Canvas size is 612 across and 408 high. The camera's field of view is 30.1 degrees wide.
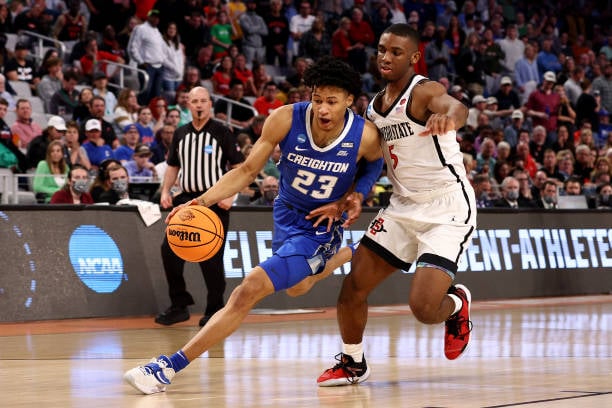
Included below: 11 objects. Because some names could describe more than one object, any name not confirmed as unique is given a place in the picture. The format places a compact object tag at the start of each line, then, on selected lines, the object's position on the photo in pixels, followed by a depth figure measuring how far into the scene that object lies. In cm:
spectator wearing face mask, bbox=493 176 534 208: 1752
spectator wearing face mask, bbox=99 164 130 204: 1295
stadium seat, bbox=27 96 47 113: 1686
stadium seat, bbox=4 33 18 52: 1816
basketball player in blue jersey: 712
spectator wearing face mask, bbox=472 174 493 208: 1688
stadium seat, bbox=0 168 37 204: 1348
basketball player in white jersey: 733
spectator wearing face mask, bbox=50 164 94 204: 1277
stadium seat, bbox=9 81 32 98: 1700
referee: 1152
